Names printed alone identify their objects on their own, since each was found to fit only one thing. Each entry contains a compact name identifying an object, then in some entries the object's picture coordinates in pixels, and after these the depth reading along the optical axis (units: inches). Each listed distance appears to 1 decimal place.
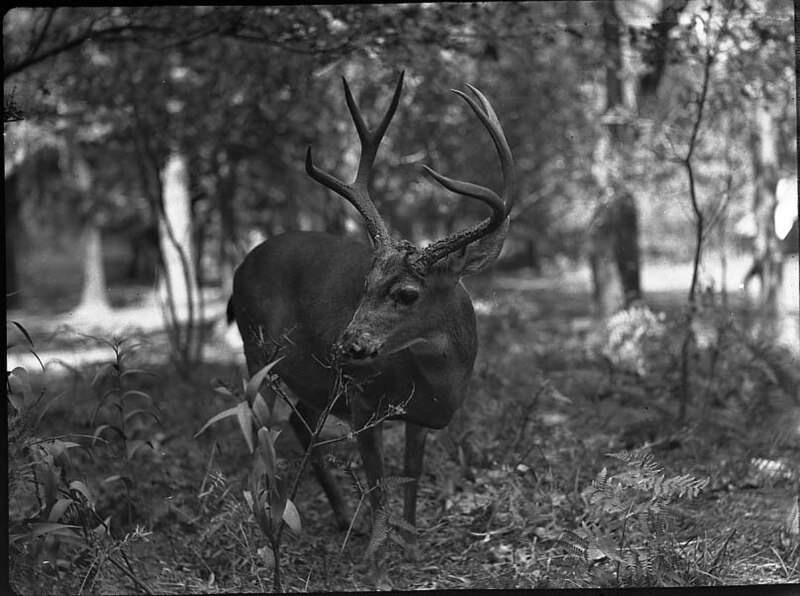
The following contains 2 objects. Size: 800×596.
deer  156.9
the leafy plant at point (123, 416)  169.5
